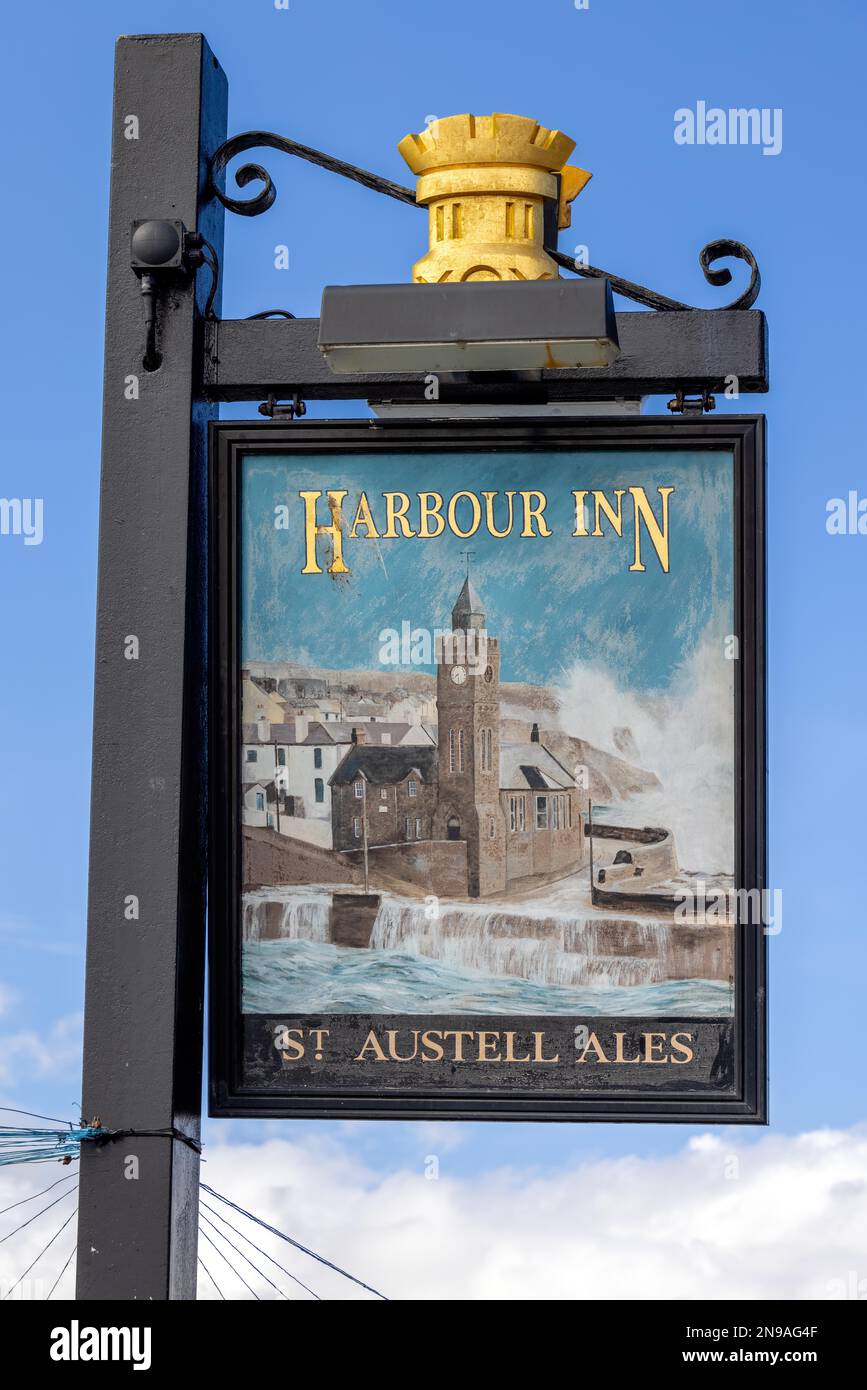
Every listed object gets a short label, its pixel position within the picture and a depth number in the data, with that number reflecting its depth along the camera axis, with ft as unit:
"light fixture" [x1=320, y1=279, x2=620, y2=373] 22.72
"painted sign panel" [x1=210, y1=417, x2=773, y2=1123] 22.97
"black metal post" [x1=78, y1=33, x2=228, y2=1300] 22.43
